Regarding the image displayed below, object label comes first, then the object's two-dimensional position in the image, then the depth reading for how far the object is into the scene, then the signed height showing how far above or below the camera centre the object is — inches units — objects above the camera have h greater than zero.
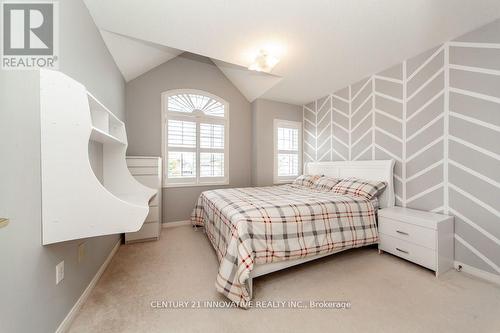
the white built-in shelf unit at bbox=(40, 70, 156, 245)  43.1 -3.0
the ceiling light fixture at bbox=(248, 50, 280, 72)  97.9 +52.5
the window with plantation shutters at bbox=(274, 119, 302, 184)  165.5 +12.1
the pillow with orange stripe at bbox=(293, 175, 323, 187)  130.8 -11.2
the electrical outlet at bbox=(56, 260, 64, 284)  48.8 -27.6
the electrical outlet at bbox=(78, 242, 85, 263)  59.9 -27.6
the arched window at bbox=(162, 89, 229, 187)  140.5 +19.9
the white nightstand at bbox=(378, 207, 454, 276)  73.9 -29.9
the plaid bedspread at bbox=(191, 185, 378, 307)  60.3 -24.3
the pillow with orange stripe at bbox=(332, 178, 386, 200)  96.3 -12.3
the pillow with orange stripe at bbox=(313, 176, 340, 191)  114.0 -11.5
